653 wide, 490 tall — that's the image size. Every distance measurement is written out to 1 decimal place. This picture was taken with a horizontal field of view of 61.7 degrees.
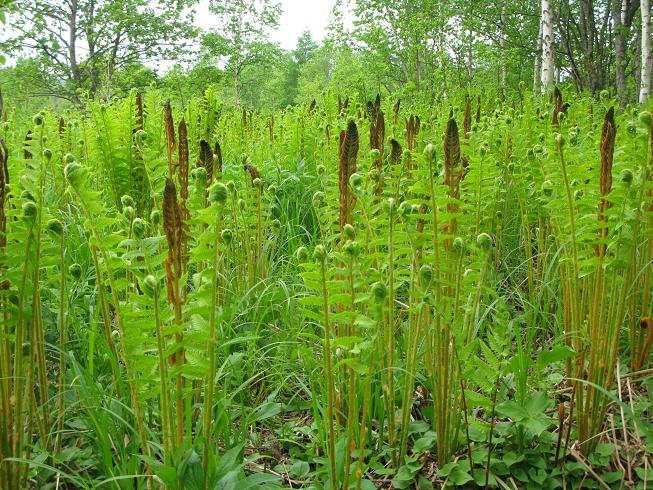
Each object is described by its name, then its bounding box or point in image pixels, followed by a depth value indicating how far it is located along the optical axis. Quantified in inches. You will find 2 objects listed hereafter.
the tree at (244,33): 1026.1
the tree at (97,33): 838.5
